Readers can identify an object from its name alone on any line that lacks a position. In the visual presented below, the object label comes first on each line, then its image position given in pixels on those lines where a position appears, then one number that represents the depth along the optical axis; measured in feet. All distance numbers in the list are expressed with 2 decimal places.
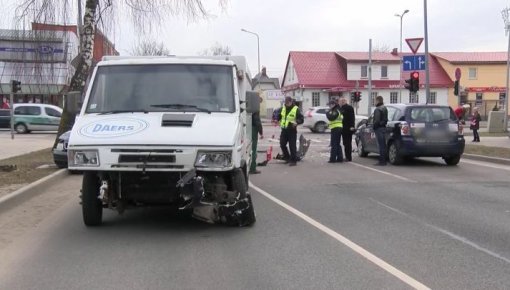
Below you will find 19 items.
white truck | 22.82
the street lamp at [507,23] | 123.22
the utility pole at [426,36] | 74.23
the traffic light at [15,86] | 88.36
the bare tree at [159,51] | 200.01
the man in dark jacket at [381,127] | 50.62
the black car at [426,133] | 49.03
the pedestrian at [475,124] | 79.36
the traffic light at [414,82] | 76.89
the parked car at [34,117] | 108.17
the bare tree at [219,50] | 275.22
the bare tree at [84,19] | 52.26
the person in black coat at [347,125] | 54.01
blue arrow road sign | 75.82
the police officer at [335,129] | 53.06
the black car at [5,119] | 114.32
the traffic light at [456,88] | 87.51
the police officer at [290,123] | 49.75
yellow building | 203.41
